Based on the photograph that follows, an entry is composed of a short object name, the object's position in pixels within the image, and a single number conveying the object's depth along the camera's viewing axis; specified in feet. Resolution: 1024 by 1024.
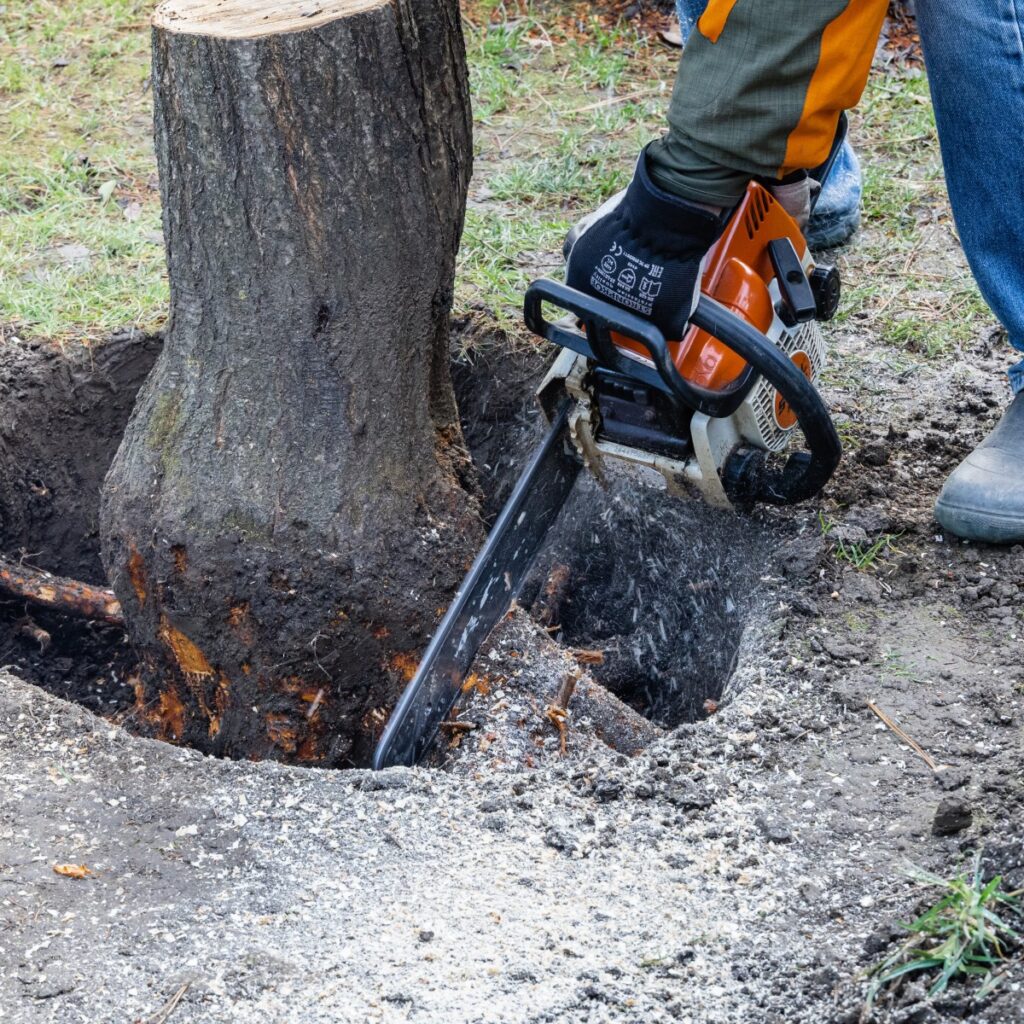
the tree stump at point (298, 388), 15.88
